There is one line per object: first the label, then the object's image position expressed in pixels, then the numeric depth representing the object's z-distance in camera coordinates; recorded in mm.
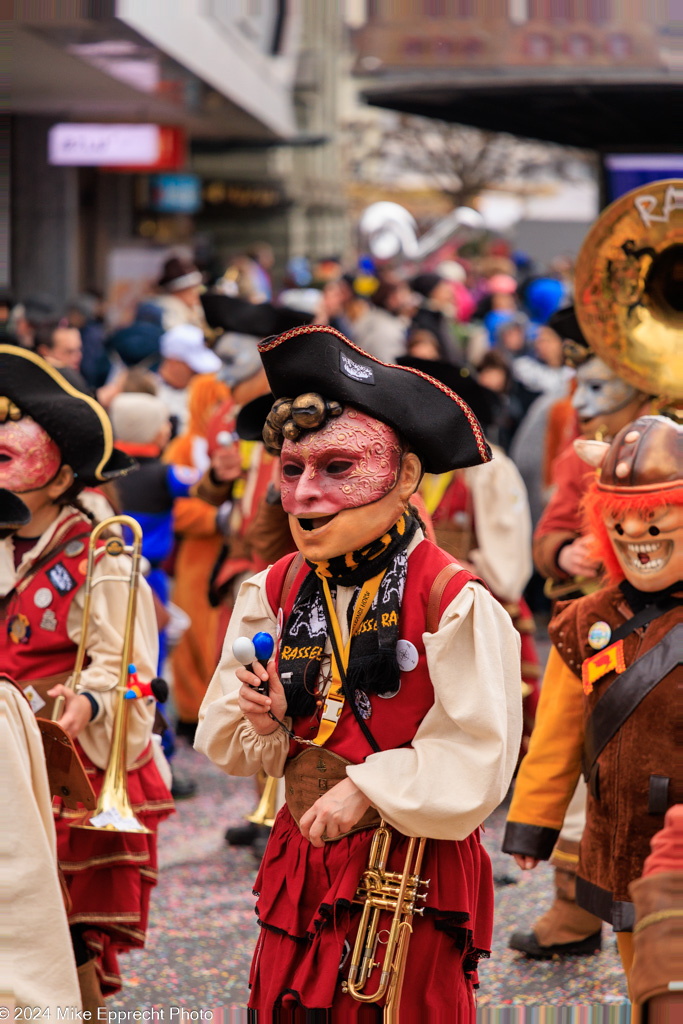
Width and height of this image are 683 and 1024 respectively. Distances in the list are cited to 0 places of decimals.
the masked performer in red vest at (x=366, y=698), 5699
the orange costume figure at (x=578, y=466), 10570
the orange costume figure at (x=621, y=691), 6531
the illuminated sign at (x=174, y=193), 42781
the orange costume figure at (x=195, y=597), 14883
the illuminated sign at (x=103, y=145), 31031
